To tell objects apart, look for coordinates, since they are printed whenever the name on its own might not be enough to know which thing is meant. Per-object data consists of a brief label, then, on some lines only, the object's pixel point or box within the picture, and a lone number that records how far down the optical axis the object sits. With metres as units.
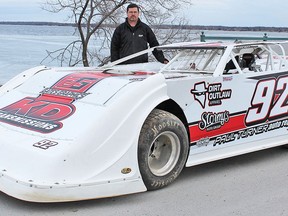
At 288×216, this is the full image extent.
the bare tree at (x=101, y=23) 13.13
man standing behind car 7.82
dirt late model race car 4.37
